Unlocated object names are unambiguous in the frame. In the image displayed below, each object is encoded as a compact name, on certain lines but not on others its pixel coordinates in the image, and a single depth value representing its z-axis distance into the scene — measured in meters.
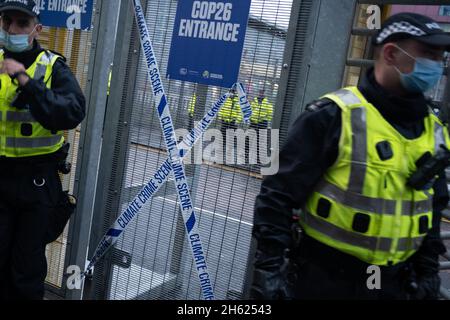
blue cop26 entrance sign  3.41
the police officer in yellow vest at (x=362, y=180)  2.28
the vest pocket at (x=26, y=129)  3.40
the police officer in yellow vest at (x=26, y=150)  3.40
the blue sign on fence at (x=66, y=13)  4.10
